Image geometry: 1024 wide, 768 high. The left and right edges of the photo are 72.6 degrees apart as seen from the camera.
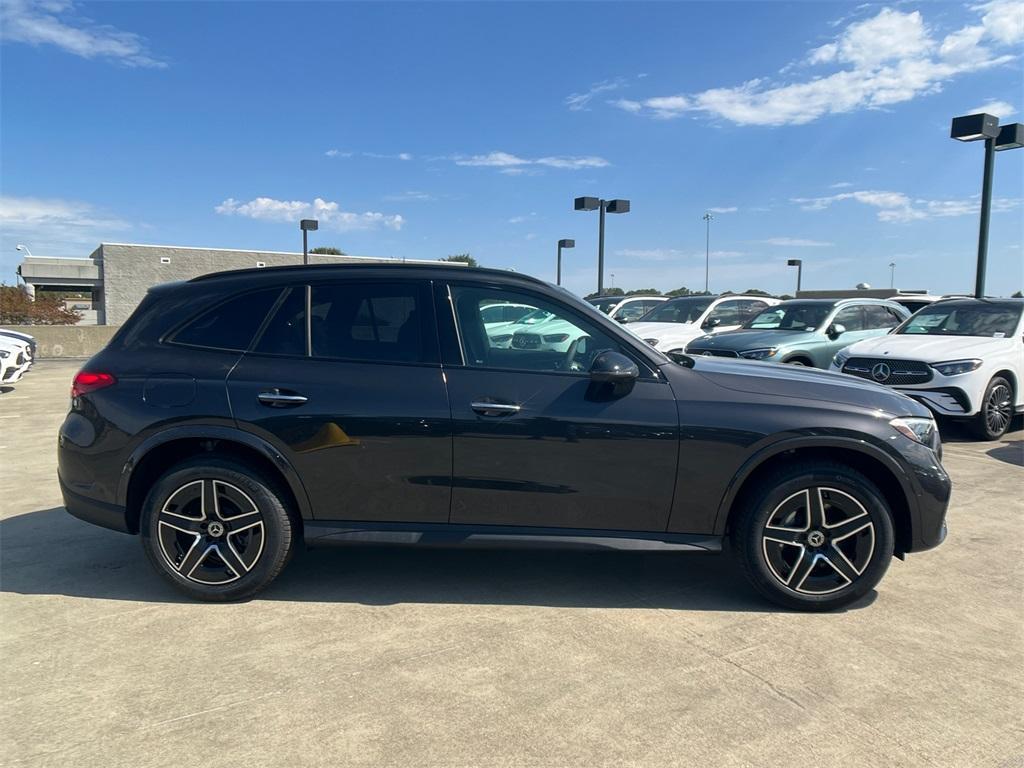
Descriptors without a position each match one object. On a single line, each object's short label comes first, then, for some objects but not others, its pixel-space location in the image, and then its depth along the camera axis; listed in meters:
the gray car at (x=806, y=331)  9.91
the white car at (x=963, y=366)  7.83
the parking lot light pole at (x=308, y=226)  21.78
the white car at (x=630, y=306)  15.62
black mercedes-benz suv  3.57
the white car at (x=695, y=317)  12.28
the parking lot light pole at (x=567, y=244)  24.97
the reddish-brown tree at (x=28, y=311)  24.59
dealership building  39.84
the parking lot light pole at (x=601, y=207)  20.75
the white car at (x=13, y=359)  10.62
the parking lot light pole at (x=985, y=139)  14.24
